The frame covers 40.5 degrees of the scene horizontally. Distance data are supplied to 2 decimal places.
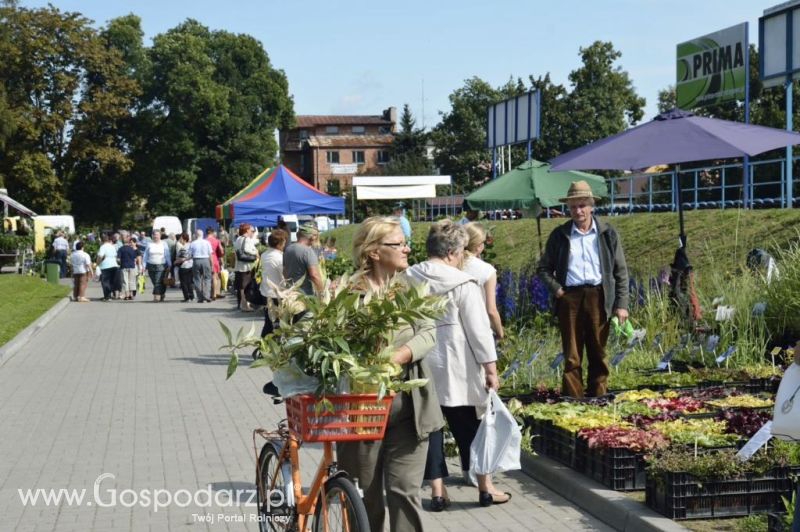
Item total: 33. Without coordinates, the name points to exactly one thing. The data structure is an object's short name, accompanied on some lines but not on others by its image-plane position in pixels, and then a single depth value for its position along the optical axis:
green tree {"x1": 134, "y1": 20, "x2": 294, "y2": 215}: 65.38
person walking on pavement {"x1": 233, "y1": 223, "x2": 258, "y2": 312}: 23.86
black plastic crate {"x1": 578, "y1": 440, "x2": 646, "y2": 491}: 6.62
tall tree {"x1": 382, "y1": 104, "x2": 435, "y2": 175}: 100.56
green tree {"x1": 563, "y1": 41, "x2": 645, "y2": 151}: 86.50
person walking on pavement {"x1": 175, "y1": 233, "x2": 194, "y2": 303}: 28.25
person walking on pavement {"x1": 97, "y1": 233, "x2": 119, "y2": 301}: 28.84
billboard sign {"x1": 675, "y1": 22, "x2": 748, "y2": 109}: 32.38
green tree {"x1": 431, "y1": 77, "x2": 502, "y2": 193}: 100.75
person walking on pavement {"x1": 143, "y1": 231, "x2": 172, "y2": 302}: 28.11
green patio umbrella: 15.27
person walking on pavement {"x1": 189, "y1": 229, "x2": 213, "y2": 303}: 26.94
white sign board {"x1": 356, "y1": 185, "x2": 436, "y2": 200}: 45.16
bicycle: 4.30
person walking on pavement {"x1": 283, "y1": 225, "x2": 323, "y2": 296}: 11.66
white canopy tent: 45.34
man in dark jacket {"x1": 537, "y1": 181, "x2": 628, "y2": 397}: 8.69
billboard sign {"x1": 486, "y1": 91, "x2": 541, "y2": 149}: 31.80
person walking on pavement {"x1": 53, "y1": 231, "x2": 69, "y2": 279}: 42.25
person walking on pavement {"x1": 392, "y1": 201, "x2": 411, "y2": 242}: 18.92
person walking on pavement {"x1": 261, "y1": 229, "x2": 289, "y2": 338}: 12.88
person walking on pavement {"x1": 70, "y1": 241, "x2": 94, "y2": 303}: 28.30
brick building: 127.69
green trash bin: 37.91
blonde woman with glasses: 4.59
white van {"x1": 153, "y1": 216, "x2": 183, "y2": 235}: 56.41
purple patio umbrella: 10.34
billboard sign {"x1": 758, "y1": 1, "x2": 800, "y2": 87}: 22.52
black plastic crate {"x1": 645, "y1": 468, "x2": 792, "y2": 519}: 5.92
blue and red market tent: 24.47
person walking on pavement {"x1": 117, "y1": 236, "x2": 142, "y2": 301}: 29.61
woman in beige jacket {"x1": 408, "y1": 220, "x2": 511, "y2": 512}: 6.15
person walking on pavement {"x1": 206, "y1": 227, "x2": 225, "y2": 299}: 28.58
